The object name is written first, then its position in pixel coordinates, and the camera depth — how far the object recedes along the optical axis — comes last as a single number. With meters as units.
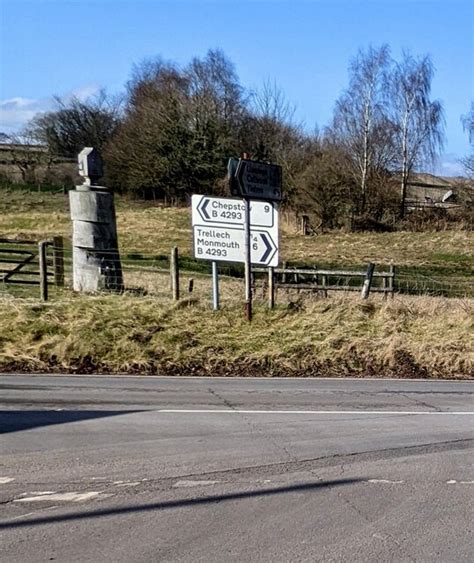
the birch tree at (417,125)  57.81
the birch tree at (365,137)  54.94
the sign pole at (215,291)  15.18
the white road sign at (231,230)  15.41
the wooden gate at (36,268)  19.81
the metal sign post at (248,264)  14.61
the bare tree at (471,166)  54.93
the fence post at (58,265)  19.73
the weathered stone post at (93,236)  18.03
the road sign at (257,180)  14.28
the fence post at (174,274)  15.90
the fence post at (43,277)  15.91
